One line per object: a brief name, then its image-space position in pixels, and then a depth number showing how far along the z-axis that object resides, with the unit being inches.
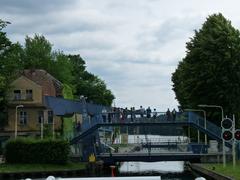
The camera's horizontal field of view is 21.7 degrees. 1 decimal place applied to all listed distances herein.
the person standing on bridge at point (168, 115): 2778.1
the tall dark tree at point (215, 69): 2886.3
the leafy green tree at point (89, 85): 6003.9
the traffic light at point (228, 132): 1668.3
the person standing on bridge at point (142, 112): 2768.2
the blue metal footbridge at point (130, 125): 2741.1
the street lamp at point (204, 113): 2764.8
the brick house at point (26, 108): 3762.3
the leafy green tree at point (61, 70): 5187.0
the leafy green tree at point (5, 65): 3315.9
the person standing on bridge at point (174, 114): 2773.1
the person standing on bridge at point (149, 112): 2758.4
